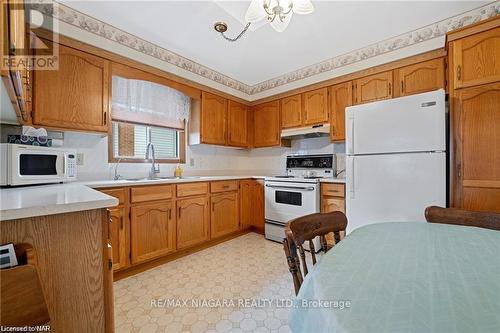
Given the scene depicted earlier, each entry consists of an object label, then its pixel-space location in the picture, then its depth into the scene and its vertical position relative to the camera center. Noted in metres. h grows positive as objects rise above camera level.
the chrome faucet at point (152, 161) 2.72 +0.08
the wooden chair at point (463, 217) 1.13 -0.28
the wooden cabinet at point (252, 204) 3.31 -0.56
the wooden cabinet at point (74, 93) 1.82 +0.66
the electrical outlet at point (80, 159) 2.19 +0.09
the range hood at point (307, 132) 2.93 +0.49
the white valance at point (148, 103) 2.44 +0.78
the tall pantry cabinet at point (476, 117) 1.68 +0.39
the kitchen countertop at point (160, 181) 1.88 -0.15
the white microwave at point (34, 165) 1.47 +0.02
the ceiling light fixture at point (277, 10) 1.36 +1.00
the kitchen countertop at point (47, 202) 0.74 -0.14
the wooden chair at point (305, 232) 0.75 -0.28
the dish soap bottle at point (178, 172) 2.98 -0.06
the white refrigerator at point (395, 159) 1.80 +0.07
